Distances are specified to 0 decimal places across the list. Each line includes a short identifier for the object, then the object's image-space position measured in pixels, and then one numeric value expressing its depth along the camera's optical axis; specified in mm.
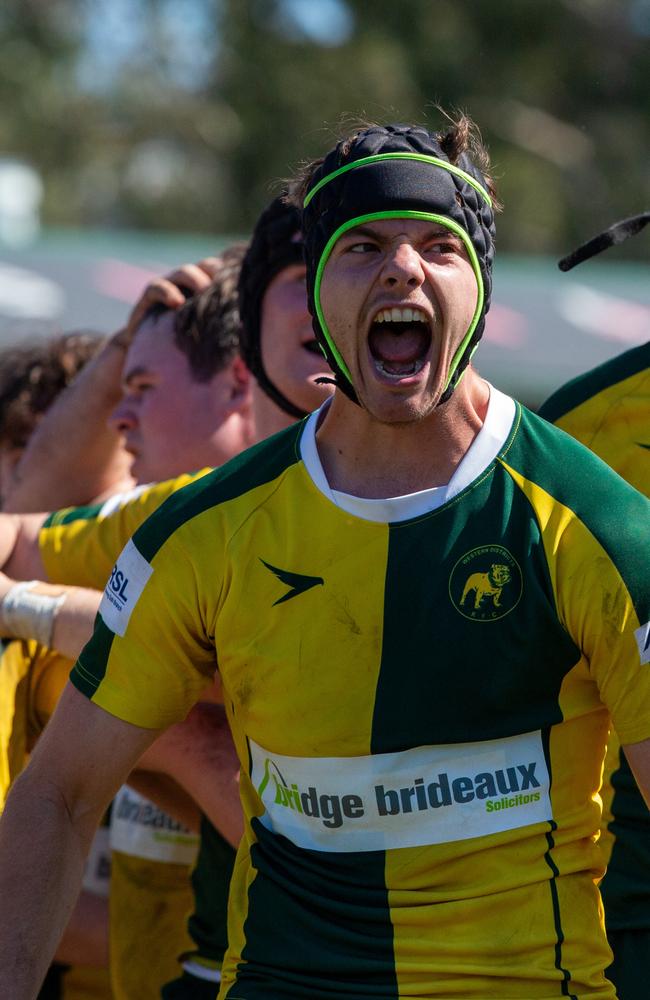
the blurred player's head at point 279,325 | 7855
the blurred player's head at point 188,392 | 8594
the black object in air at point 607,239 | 7355
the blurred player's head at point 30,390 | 10984
